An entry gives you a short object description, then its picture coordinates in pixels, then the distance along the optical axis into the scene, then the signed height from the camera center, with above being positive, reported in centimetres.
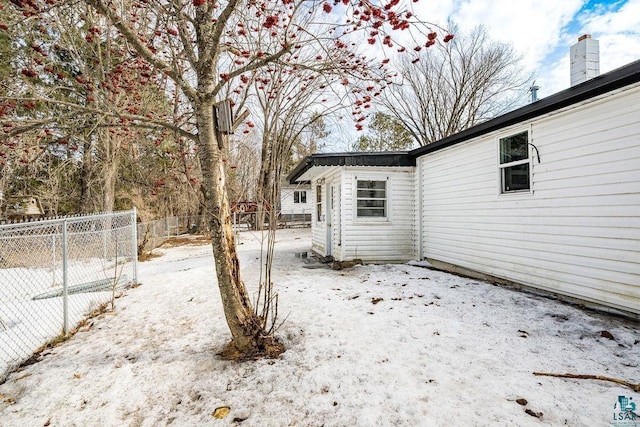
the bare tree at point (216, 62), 246 +140
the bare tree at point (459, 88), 1580 +703
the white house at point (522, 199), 362 +20
